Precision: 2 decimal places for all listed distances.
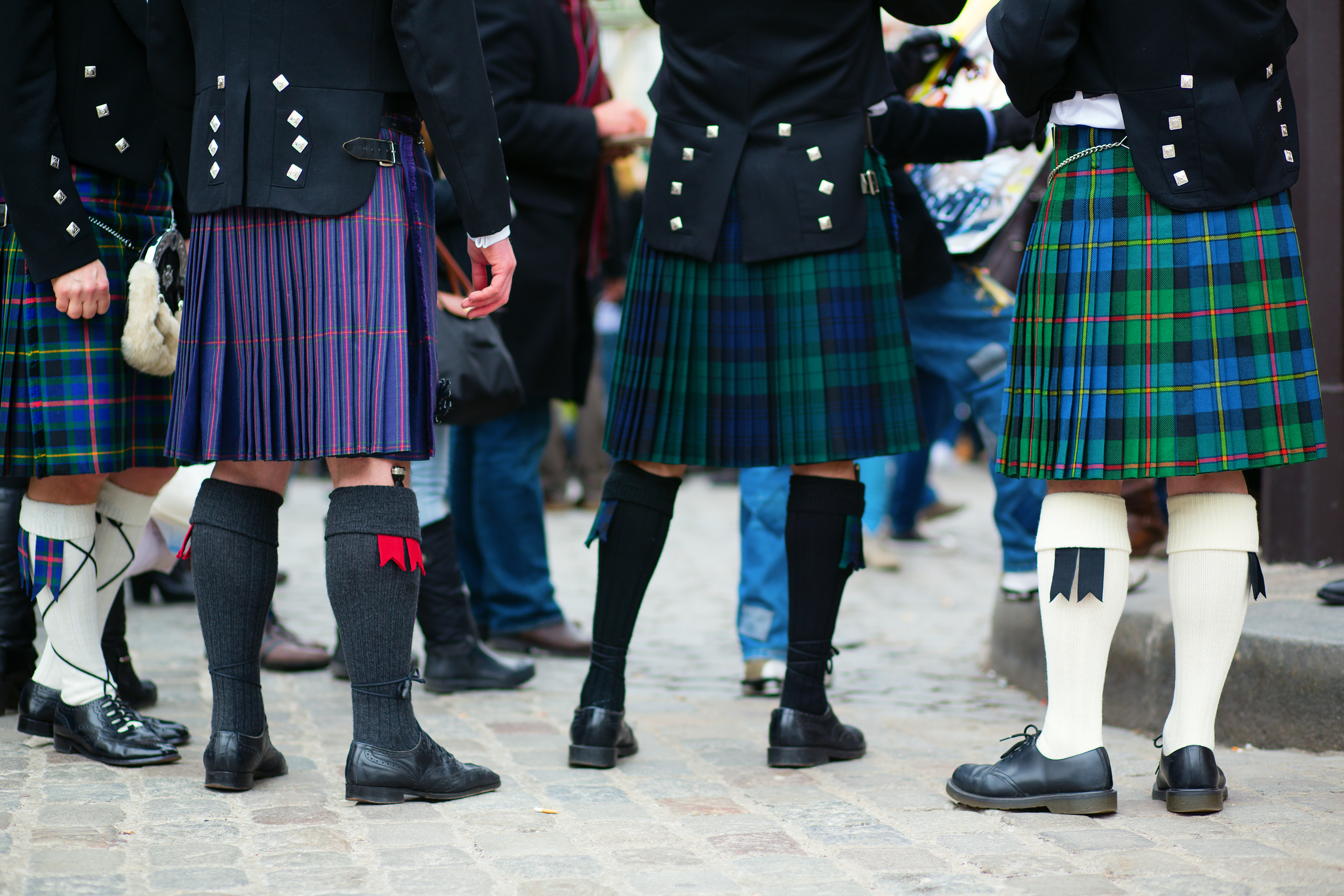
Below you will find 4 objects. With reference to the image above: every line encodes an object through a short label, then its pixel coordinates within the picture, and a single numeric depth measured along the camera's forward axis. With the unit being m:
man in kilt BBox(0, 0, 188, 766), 5.25
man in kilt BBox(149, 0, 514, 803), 4.69
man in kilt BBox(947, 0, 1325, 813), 4.58
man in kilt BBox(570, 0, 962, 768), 5.35
